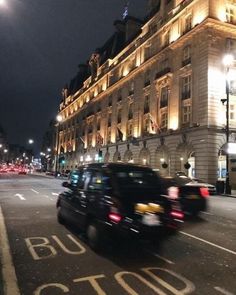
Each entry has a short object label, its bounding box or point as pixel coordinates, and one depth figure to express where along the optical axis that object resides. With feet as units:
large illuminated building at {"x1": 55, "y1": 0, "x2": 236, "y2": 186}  82.63
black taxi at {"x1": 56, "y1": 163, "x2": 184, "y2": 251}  17.59
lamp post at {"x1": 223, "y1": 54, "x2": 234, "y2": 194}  67.95
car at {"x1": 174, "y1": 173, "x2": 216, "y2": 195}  35.31
